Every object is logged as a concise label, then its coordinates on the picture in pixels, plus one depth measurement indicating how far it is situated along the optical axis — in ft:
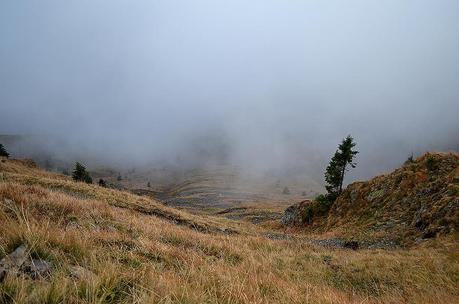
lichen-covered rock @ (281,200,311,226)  153.09
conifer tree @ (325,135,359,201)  152.35
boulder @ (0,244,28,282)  11.32
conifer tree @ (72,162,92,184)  208.39
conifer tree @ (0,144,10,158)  273.23
